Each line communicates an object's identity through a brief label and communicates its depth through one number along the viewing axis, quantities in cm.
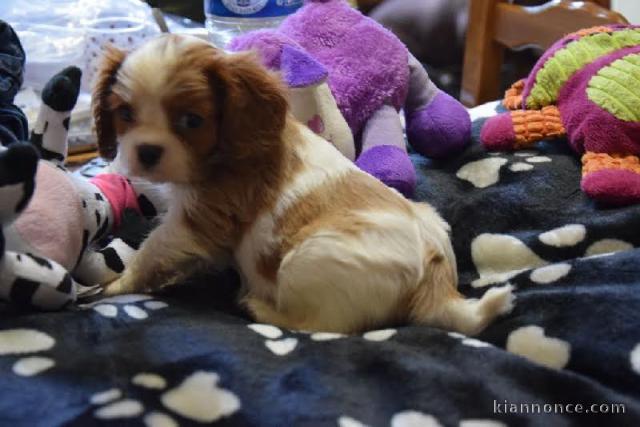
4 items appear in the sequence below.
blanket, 98
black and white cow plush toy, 107
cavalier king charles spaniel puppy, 122
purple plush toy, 167
